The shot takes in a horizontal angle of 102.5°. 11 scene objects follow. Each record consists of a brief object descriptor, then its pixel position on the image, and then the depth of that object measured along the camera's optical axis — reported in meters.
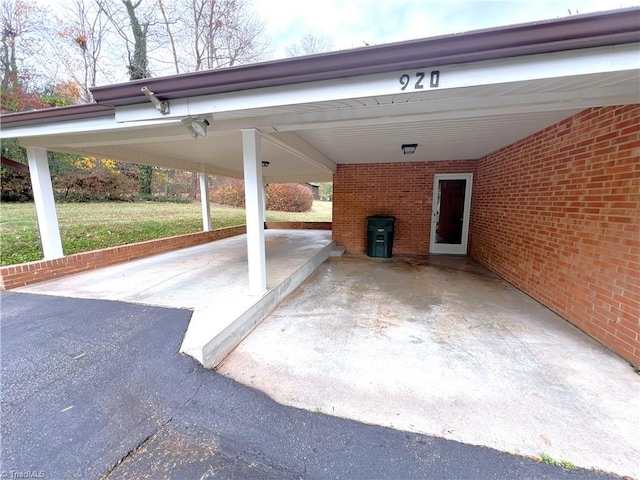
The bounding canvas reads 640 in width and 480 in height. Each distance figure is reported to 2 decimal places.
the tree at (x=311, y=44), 10.03
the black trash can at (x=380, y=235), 6.59
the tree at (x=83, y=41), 10.43
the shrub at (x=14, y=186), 9.89
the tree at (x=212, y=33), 10.68
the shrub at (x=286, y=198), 18.72
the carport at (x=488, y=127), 1.70
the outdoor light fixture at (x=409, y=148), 4.79
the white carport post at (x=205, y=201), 7.41
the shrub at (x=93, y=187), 11.50
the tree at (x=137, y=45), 10.82
